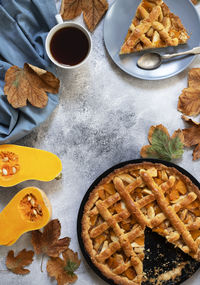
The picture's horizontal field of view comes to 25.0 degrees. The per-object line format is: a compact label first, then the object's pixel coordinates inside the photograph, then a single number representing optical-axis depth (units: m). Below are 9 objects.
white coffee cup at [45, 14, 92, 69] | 0.85
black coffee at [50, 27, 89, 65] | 0.86
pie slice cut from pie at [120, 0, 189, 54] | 0.88
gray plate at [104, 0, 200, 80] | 0.89
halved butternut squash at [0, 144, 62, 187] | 0.84
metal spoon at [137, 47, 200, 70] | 0.90
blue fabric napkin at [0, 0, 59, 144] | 0.86
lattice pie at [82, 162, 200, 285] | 0.84
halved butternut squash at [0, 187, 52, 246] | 0.84
